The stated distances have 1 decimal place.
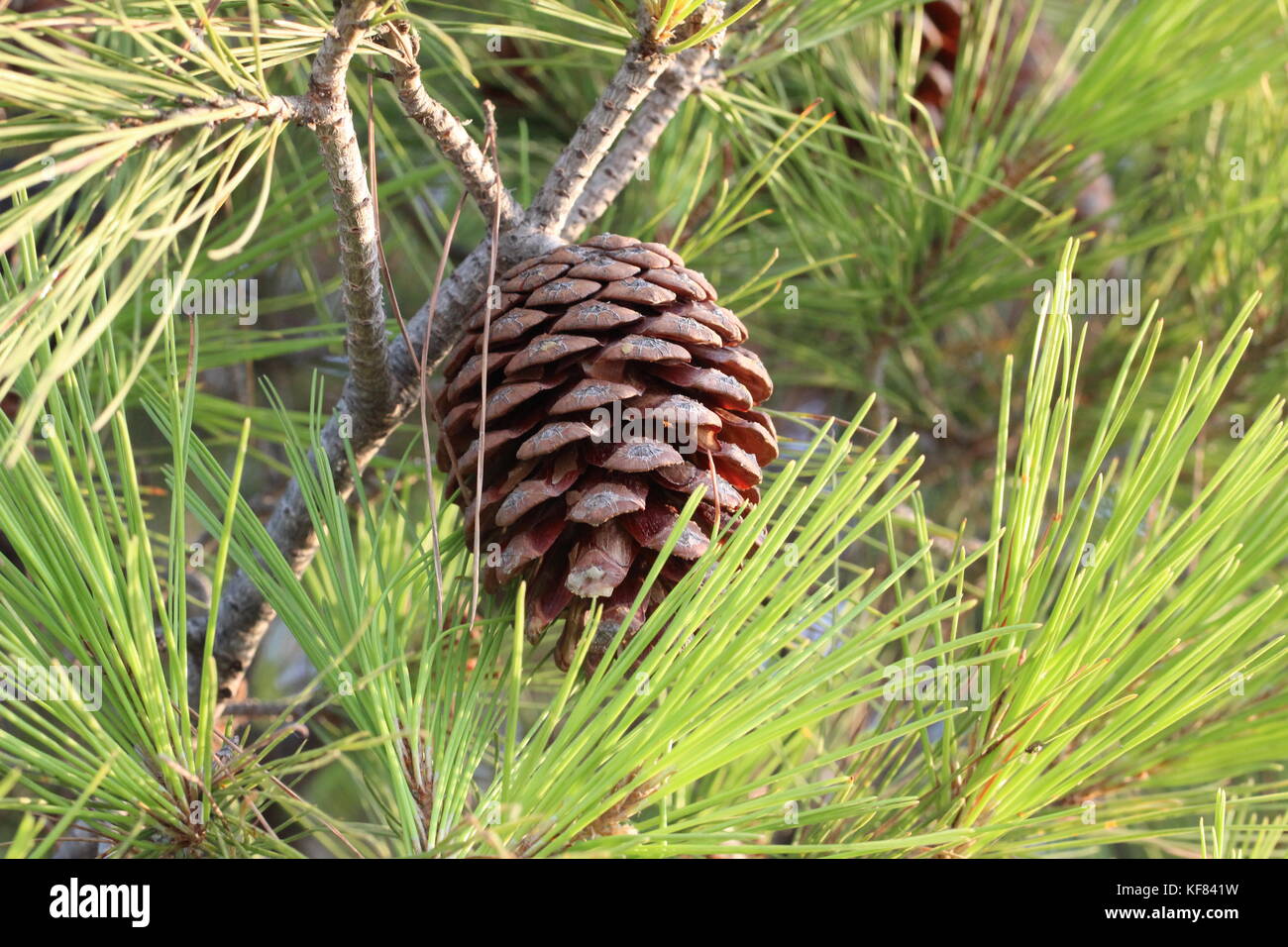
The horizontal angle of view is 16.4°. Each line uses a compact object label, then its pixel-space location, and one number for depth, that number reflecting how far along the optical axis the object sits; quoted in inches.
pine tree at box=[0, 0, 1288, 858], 31.2
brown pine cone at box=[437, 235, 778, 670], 32.4
